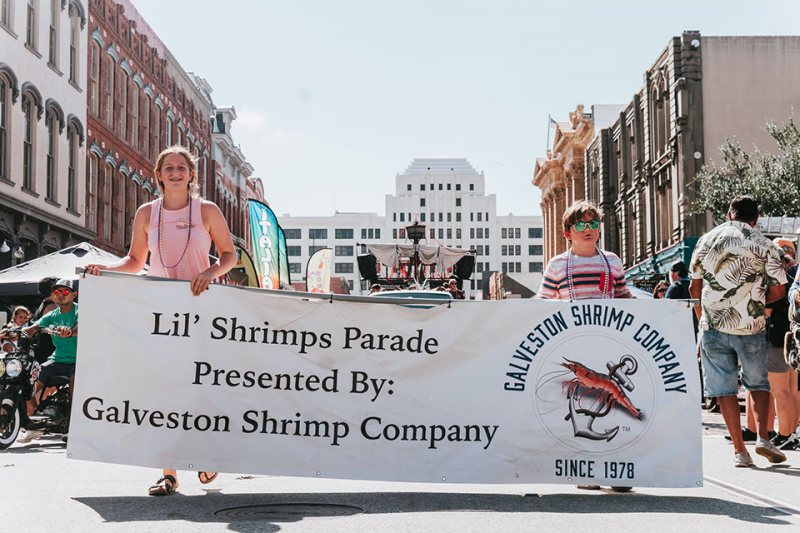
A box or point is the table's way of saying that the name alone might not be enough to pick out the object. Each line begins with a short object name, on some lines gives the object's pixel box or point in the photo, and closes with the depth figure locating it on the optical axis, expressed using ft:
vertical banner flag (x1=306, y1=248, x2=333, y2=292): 85.05
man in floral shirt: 25.30
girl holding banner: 21.12
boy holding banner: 22.35
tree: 101.19
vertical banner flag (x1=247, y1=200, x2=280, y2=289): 57.93
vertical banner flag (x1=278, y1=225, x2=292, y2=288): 61.02
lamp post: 99.45
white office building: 514.27
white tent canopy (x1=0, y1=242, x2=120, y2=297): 56.03
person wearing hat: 33.86
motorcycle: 33.91
